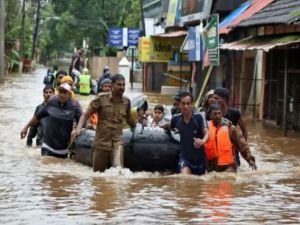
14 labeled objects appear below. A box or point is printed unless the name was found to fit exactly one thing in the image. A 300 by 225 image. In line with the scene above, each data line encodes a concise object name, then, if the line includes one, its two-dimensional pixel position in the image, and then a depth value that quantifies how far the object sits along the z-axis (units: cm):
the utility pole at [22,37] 6936
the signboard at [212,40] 2236
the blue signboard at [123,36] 4931
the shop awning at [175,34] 3126
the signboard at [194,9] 2633
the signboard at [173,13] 3183
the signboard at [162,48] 3428
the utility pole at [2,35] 4253
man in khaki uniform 1080
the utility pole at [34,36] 8474
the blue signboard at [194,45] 2590
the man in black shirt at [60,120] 1227
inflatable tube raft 1177
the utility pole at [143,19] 4659
